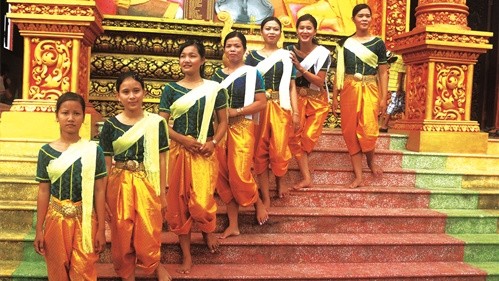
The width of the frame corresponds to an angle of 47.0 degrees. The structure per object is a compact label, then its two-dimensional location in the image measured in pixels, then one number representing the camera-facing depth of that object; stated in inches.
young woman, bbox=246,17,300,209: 173.2
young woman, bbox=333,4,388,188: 196.5
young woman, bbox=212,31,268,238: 159.2
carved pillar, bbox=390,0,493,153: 226.8
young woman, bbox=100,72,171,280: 131.3
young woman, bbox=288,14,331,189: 185.9
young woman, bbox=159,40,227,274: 144.9
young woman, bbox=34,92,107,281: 121.8
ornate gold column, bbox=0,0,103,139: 184.5
